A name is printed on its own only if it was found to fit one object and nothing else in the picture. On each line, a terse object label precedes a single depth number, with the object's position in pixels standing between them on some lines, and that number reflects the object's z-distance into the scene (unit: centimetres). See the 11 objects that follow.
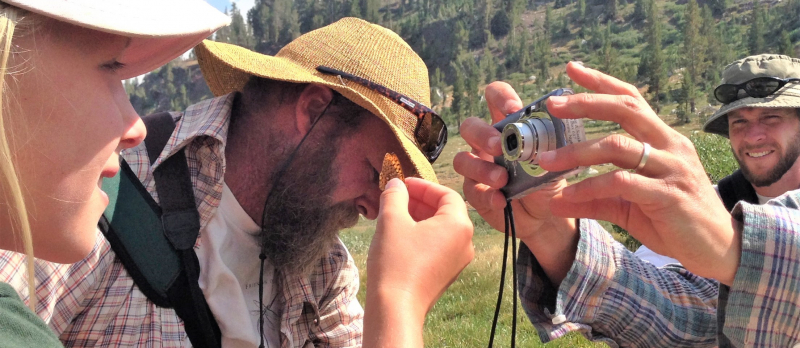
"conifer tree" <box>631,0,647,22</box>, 10798
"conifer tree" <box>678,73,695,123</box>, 5794
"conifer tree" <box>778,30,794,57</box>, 5804
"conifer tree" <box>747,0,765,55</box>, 7350
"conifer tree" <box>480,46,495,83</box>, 10421
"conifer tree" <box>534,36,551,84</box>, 9131
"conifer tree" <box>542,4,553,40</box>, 11336
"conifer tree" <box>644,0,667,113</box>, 7069
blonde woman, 111
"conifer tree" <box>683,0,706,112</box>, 7556
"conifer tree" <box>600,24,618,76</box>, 7888
